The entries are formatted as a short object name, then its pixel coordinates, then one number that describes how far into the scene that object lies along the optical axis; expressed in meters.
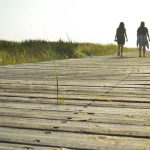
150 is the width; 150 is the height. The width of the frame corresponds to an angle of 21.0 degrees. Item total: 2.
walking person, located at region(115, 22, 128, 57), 16.50
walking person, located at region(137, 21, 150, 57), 16.23
